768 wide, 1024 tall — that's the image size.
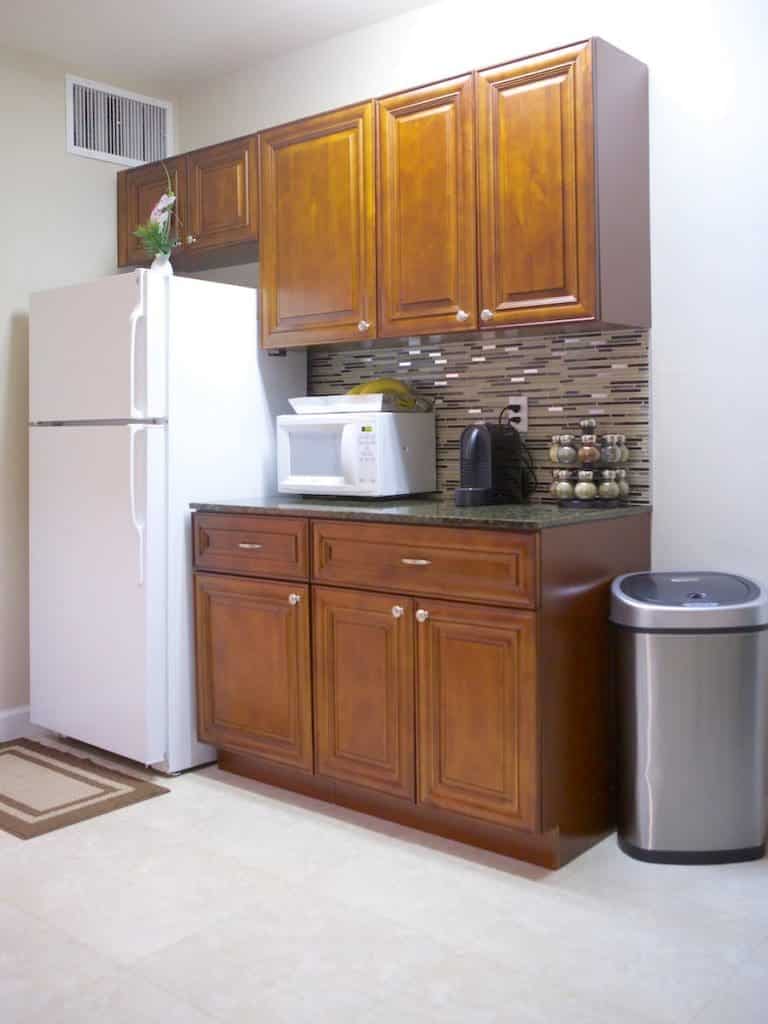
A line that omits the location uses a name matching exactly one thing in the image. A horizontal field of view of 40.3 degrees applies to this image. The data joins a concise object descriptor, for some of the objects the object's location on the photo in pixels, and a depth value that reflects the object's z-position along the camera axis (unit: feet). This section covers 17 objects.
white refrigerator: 10.89
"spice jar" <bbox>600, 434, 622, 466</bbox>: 9.72
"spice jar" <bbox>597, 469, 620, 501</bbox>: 9.62
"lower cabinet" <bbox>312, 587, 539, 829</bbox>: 8.50
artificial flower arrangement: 12.01
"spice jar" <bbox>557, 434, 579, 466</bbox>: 9.77
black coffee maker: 9.91
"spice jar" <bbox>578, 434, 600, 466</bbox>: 9.64
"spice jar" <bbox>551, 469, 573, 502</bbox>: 9.73
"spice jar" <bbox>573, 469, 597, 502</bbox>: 9.62
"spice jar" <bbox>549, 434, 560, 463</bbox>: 9.88
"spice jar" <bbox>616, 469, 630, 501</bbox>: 9.75
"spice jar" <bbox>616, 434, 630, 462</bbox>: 9.82
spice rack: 9.65
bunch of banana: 11.07
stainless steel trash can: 8.42
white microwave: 10.64
